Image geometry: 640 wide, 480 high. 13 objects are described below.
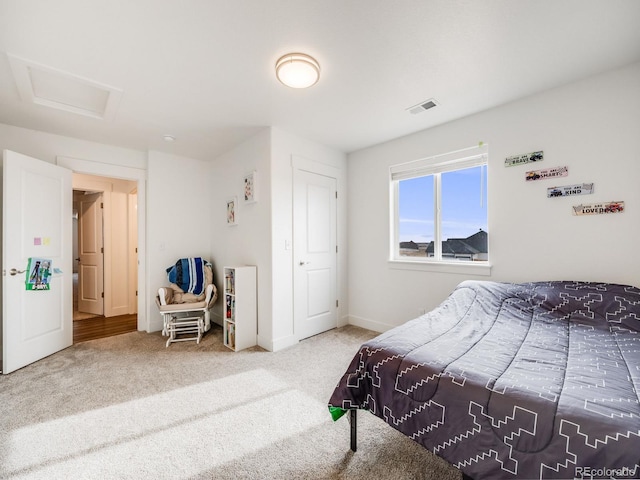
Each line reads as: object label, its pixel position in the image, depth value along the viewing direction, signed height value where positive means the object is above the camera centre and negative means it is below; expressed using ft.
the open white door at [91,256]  15.01 -0.67
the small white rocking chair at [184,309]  10.91 -2.62
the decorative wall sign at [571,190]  7.35 +1.37
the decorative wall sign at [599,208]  6.96 +0.82
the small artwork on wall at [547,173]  7.68 +1.92
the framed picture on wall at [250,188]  10.68 +2.17
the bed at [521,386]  3.02 -1.96
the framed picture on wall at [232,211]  12.06 +1.41
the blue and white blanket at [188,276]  12.19 -1.46
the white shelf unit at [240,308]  10.19 -2.48
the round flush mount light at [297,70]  6.29 +4.04
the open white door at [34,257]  8.46 -0.42
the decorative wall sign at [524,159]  8.06 +2.47
